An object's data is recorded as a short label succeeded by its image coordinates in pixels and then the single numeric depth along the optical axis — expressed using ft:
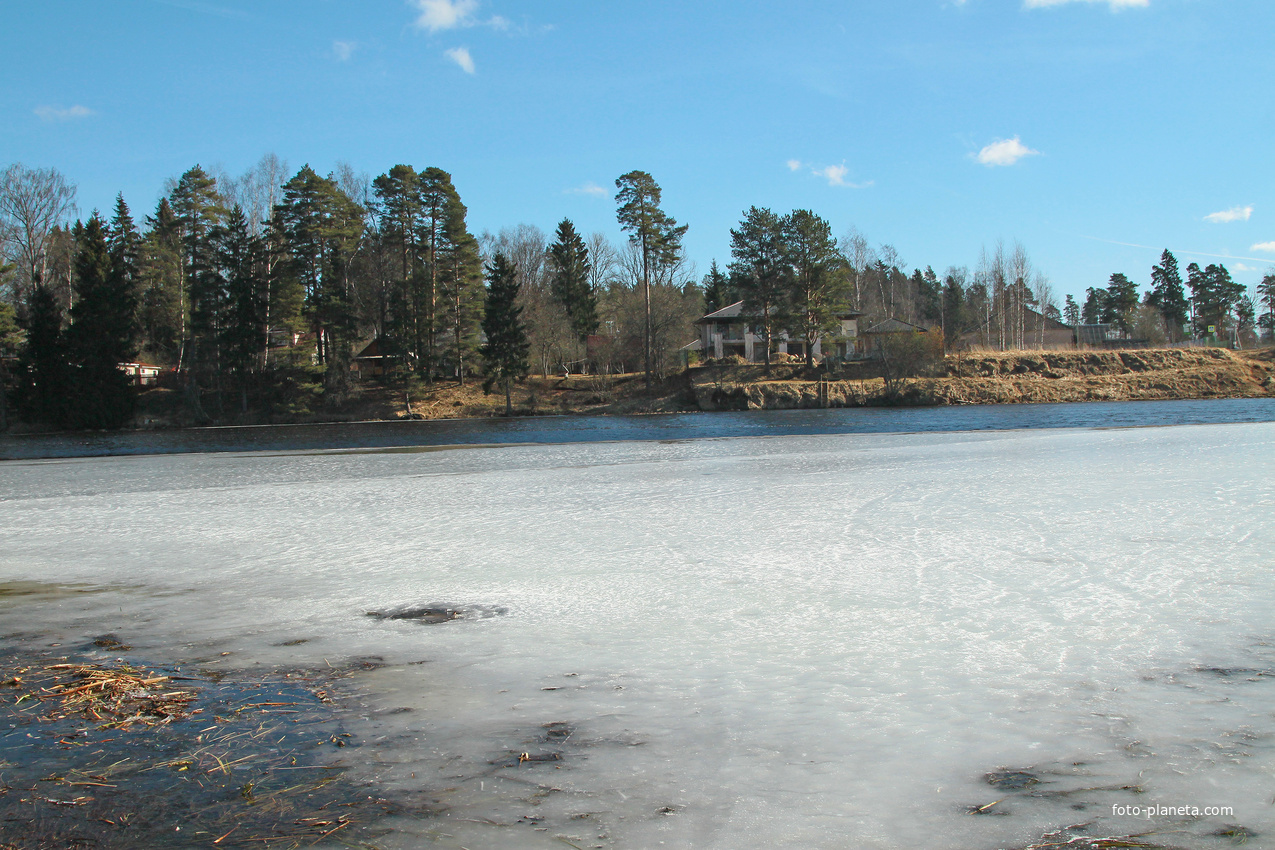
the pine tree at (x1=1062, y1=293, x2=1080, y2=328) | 469.57
